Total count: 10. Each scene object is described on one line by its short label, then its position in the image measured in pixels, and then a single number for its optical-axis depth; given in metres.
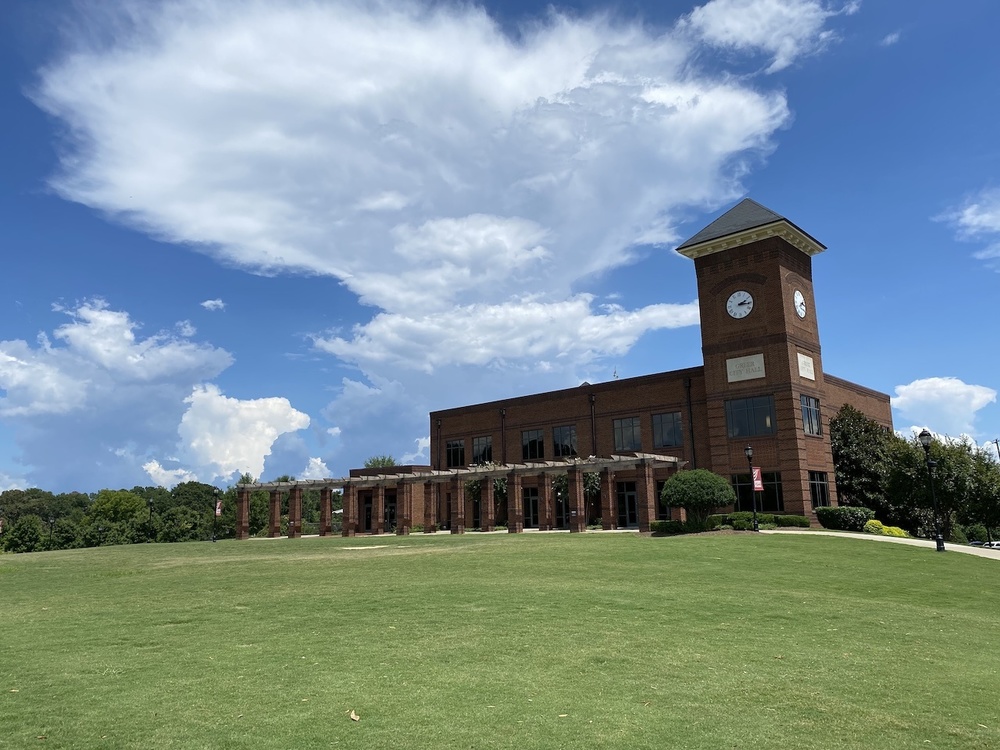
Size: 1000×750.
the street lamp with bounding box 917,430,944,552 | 24.70
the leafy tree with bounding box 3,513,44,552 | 59.00
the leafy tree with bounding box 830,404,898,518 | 42.53
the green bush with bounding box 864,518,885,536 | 34.71
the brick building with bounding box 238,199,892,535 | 39.66
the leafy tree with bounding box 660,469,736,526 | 31.98
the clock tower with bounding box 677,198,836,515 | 39.72
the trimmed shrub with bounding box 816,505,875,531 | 36.56
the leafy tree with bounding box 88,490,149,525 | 106.44
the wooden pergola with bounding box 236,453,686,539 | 38.44
